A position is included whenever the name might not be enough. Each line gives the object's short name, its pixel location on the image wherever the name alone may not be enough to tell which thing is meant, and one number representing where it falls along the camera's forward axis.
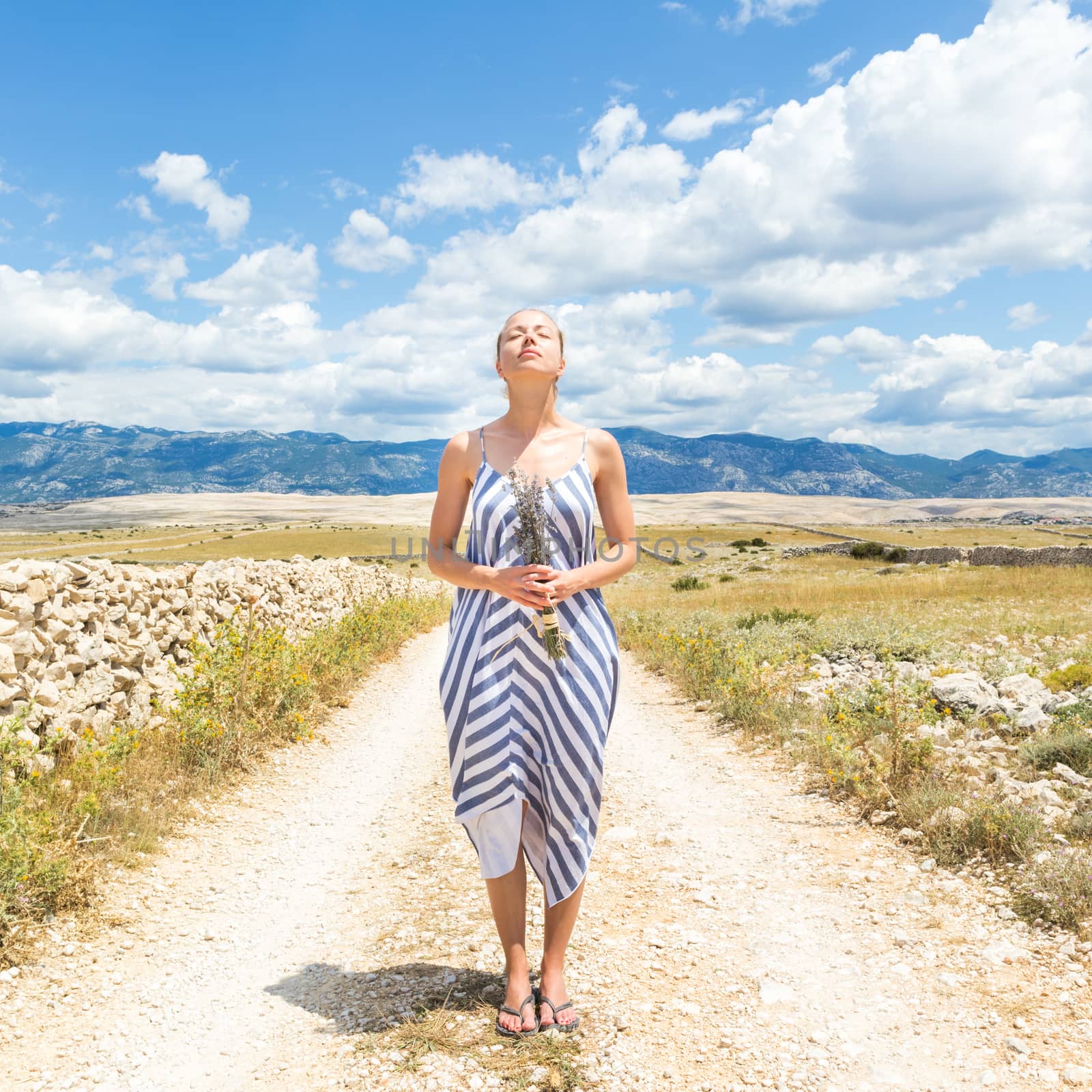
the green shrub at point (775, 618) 16.34
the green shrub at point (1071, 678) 9.13
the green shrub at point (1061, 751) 6.30
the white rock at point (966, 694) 8.16
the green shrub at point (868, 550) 48.03
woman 3.36
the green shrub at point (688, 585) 31.16
